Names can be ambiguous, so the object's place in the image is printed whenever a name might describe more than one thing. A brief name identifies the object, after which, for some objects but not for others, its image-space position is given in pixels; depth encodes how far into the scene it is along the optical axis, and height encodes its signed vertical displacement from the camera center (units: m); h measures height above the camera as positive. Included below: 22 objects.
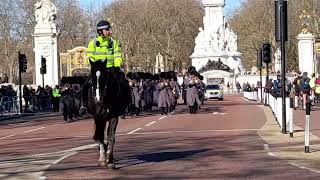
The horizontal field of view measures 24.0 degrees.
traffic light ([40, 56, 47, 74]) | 50.48 +1.61
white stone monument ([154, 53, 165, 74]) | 111.70 +4.02
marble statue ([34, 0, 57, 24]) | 55.69 +5.78
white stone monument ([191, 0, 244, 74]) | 102.44 +6.79
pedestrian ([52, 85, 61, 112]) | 45.96 -0.45
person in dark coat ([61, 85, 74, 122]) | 34.56 -0.53
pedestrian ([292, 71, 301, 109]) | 38.38 -0.23
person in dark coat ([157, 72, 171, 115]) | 37.09 -0.41
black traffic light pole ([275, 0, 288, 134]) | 20.69 +1.71
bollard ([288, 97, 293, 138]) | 19.77 -0.86
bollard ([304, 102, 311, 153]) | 15.73 -0.91
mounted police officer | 13.46 +0.67
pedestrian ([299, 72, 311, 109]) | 36.34 +0.12
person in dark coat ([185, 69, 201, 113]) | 36.50 -0.22
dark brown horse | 13.09 -0.16
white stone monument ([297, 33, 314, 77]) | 62.59 +3.14
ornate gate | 61.41 +2.45
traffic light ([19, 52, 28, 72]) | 46.62 +1.79
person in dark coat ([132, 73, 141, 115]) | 36.50 -0.20
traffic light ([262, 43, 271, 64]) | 35.41 +1.66
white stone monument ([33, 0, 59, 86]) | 54.78 +3.56
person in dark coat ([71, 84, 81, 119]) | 35.22 -0.49
